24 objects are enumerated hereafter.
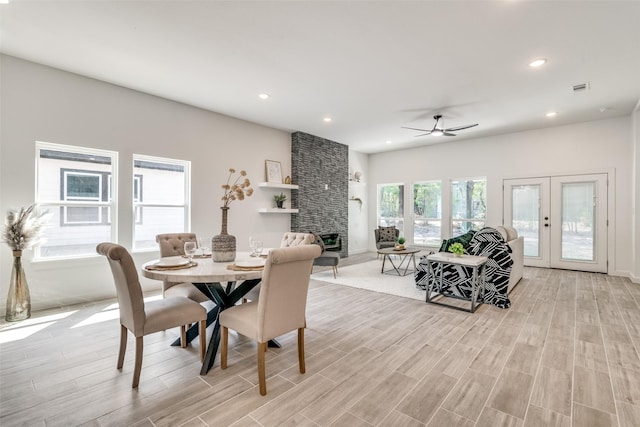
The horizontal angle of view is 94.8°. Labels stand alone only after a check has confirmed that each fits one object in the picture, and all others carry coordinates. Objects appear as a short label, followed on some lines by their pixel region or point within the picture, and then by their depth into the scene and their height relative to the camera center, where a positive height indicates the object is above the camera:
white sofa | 4.38 -0.57
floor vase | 3.17 -0.93
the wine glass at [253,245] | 2.72 -0.30
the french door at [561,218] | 5.73 -0.09
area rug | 4.41 -1.16
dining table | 1.99 -0.43
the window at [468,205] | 7.09 +0.22
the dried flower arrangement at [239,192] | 2.64 +0.18
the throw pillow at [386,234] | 6.51 -0.47
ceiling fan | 5.26 +1.52
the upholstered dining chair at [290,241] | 2.79 -0.33
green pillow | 4.32 -0.41
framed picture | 6.10 +0.88
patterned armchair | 3.78 -0.79
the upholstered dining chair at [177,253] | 2.71 -0.44
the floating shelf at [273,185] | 5.96 +0.57
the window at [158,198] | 4.42 +0.23
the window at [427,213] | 7.78 +0.01
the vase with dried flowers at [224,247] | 2.52 -0.30
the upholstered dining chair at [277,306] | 1.88 -0.64
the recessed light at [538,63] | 3.37 +1.77
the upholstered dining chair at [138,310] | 1.92 -0.71
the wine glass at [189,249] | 2.44 -0.31
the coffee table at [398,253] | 5.45 -0.74
